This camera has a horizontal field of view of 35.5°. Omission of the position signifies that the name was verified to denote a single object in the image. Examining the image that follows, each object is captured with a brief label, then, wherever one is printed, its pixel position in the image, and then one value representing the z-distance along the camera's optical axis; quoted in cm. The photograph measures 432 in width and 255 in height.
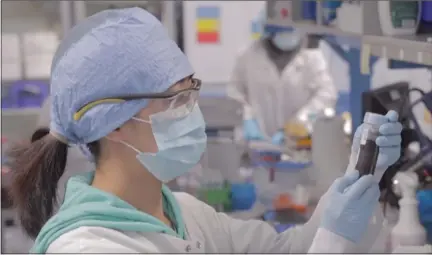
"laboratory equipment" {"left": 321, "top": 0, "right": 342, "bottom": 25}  260
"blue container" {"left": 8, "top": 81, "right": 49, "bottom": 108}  407
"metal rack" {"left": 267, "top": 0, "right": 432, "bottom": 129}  164
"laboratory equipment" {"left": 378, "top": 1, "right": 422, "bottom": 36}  191
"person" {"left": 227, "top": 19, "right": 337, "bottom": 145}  479
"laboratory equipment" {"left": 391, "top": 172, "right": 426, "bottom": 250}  175
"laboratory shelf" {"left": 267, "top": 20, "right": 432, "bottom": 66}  156
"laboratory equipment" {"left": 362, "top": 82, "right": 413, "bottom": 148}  210
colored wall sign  592
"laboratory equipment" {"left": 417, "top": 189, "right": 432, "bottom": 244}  189
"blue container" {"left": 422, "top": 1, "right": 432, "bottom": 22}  186
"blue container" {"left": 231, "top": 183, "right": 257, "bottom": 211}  249
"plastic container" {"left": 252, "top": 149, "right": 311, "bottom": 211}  268
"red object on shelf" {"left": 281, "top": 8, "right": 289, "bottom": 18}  342
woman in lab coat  128
